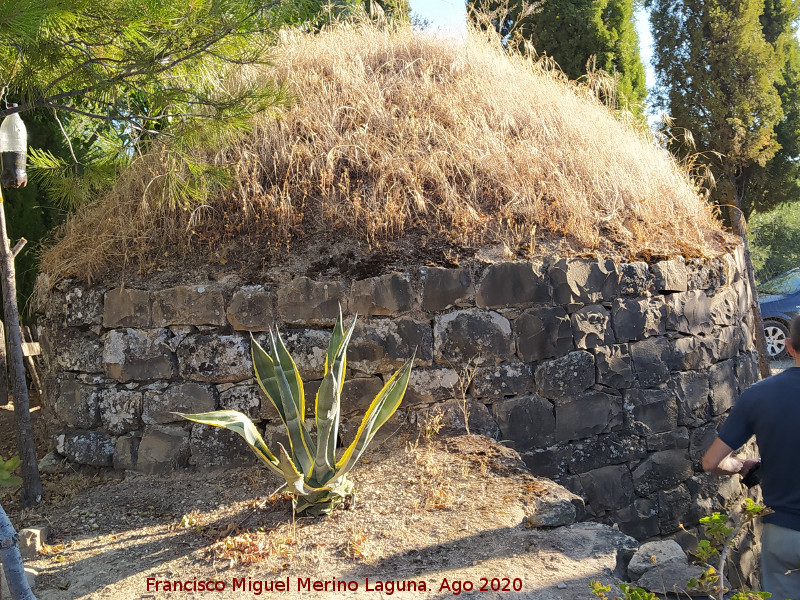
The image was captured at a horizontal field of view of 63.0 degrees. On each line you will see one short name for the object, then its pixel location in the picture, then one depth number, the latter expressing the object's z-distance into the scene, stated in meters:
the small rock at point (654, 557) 2.99
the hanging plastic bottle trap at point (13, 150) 3.27
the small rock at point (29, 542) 3.38
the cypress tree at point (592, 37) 8.27
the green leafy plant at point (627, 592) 1.80
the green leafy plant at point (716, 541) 2.01
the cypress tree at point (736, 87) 7.88
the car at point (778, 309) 10.09
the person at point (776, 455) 2.37
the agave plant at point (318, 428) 3.31
